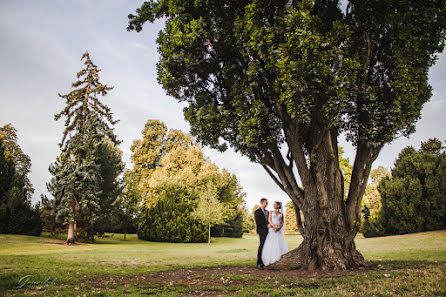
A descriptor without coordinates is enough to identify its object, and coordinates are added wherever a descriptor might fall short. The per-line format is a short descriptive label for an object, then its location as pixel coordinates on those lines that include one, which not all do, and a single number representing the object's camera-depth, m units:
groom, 10.13
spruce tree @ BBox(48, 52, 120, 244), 24.75
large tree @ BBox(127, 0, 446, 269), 7.28
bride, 9.81
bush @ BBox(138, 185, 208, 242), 31.00
